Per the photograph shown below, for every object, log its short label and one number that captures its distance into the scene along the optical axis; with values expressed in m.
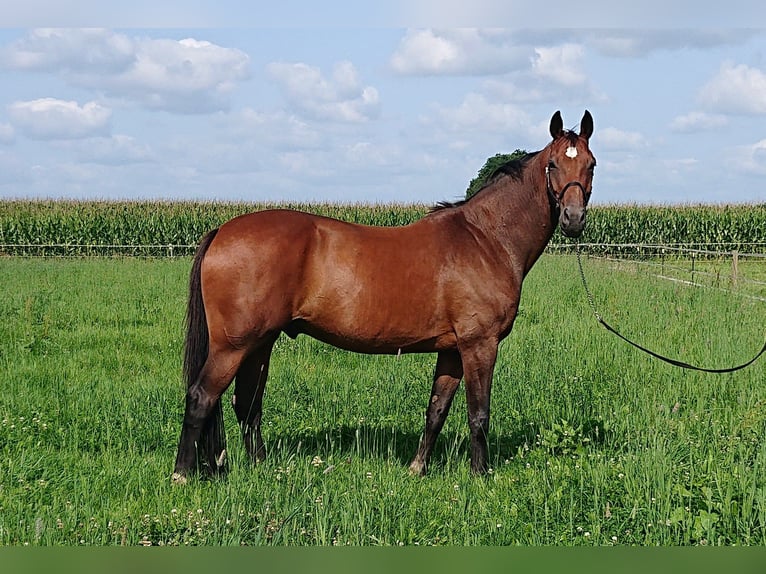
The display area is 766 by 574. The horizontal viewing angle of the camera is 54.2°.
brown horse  5.29
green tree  57.63
